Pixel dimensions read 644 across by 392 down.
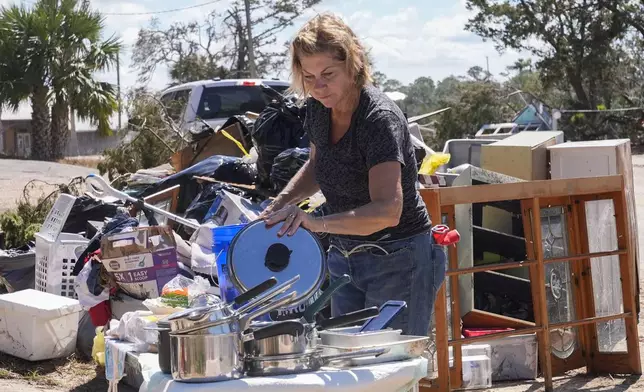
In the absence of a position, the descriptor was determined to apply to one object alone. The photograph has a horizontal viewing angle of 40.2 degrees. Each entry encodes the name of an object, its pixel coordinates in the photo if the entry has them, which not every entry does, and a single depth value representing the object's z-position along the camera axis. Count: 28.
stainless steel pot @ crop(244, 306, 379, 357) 2.06
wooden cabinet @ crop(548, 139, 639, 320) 5.19
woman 2.47
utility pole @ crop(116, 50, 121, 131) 19.95
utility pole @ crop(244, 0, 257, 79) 33.38
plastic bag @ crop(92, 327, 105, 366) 4.75
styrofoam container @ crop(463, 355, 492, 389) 4.53
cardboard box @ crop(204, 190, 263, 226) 5.55
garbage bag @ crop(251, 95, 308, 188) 6.11
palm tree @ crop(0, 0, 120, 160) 19.81
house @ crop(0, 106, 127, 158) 42.31
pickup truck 10.73
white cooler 5.25
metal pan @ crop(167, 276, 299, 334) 2.00
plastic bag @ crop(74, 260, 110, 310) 5.20
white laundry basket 5.63
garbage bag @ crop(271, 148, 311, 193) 5.70
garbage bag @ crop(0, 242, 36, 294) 6.25
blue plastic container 2.57
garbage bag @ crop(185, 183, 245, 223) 6.01
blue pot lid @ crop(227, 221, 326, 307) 2.38
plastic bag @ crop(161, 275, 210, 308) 4.00
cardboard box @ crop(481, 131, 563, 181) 6.14
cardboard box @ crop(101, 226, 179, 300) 5.04
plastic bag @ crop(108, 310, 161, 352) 2.58
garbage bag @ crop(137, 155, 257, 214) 6.35
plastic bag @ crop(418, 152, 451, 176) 6.06
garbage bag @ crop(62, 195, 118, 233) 6.17
